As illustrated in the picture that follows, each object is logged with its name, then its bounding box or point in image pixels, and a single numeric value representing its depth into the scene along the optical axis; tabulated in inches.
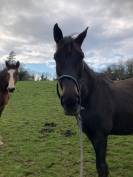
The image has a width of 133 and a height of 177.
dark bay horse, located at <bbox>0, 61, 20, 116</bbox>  210.1
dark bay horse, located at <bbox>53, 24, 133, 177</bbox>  77.8
